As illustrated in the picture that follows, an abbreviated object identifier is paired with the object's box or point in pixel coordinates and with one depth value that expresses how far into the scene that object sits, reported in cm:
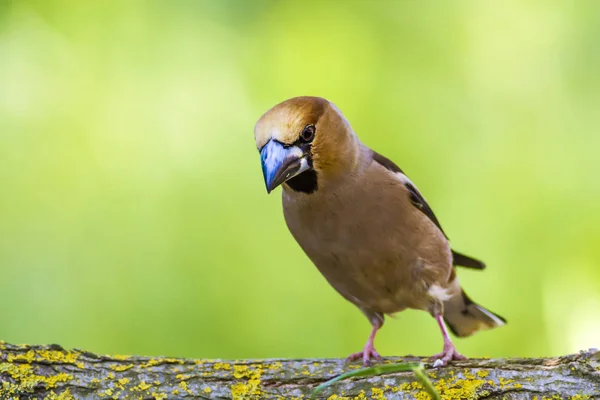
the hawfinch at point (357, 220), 708
